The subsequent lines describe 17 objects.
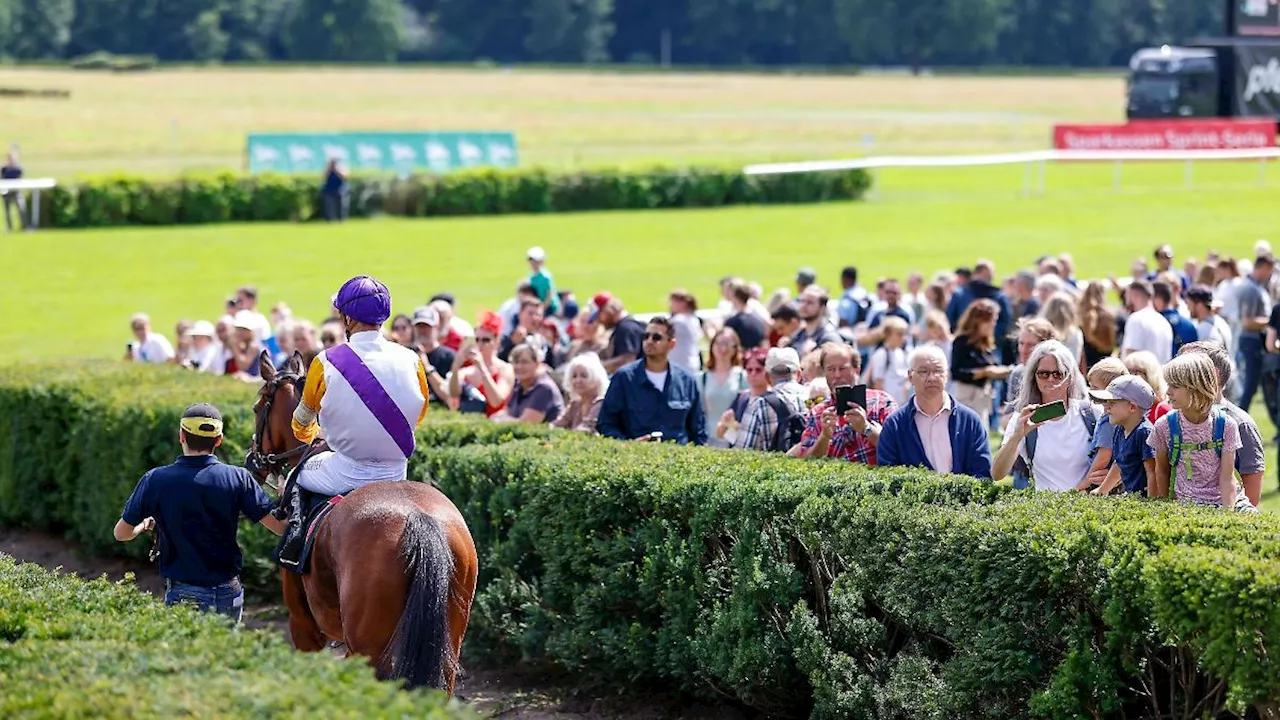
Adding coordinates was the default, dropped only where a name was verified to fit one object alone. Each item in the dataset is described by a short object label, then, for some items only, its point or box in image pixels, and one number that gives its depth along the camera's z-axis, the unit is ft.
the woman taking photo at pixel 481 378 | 71.36
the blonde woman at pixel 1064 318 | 73.97
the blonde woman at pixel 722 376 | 69.82
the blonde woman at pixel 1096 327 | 79.41
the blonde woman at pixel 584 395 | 63.87
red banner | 236.22
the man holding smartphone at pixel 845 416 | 51.08
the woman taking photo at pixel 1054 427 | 48.67
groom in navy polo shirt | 43.80
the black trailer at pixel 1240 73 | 190.70
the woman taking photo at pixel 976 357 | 78.59
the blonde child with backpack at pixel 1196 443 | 43.06
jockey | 40.11
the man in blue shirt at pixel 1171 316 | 77.46
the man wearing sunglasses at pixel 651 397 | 58.34
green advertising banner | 229.25
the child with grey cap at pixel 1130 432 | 45.65
